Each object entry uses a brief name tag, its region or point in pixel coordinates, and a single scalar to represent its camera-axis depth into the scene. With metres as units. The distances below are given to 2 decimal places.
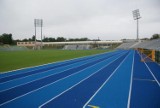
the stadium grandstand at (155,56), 10.52
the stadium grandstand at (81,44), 58.55
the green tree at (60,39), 78.03
